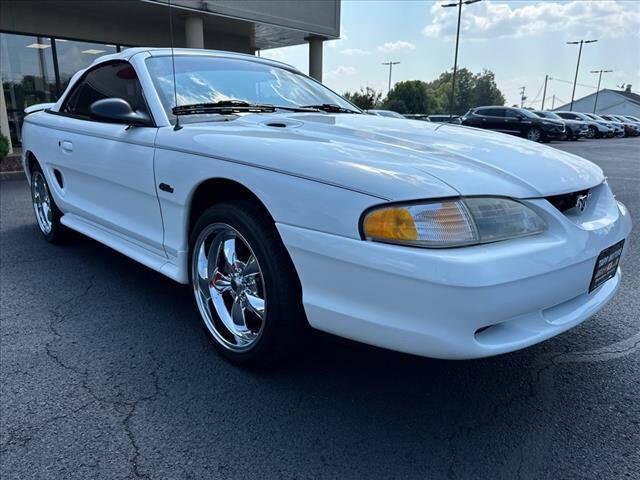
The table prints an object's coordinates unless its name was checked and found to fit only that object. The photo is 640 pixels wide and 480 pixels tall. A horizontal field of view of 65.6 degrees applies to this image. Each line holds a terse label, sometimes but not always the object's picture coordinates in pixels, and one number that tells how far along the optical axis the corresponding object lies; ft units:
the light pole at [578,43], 170.14
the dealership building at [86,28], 37.93
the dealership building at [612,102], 229.45
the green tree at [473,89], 355.56
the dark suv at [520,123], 70.64
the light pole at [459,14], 93.56
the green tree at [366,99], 119.24
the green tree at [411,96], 225.35
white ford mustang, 5.61
